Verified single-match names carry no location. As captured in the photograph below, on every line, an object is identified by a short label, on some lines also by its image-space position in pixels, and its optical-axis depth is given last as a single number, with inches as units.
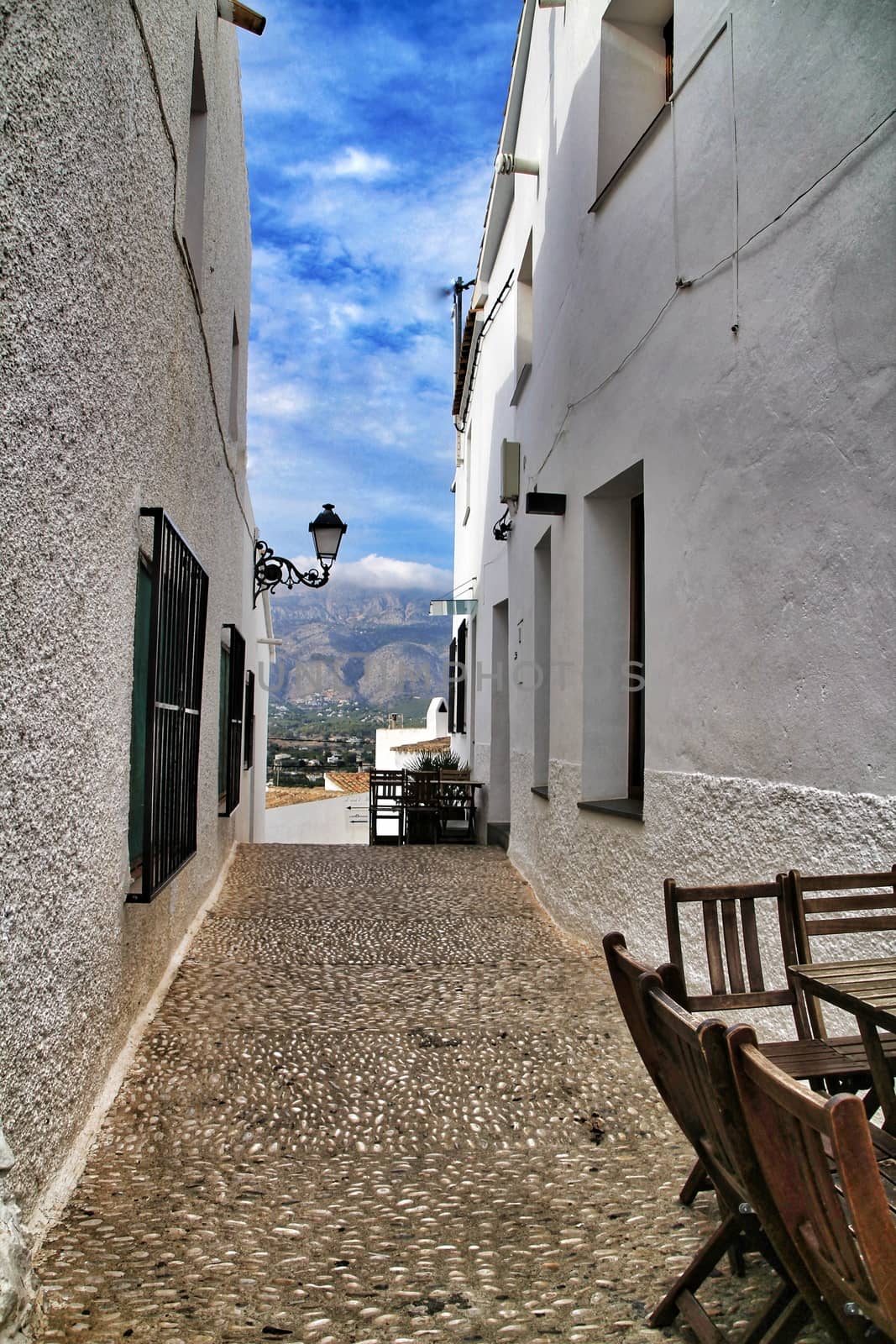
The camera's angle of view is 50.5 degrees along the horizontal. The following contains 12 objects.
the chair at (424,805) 438.9
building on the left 83.3
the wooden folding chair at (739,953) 104.8
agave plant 495.0
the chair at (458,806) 442.3
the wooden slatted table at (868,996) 82.0
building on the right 123.7
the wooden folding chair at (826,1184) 51.8
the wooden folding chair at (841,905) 108.9
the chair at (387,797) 450.0
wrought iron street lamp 401.4
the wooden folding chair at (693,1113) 68.2
